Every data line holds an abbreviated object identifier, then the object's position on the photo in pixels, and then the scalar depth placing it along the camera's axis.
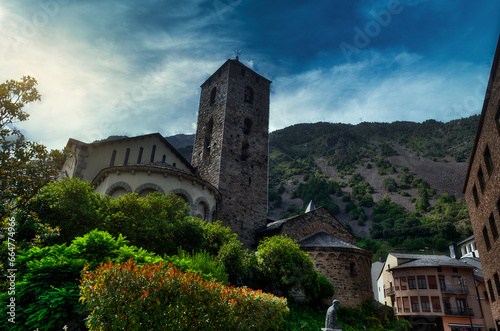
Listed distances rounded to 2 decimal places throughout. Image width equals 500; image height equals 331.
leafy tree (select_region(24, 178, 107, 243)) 13.73
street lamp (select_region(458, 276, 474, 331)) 33.02
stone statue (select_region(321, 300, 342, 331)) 11.41
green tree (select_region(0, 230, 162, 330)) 7.64
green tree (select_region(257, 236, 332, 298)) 18.70
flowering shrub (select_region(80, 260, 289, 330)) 6.75
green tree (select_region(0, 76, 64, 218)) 8.91
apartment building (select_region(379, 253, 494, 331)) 35.88
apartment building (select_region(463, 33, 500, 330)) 16.84
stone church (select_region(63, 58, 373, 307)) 21.14
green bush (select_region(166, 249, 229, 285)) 11.03
